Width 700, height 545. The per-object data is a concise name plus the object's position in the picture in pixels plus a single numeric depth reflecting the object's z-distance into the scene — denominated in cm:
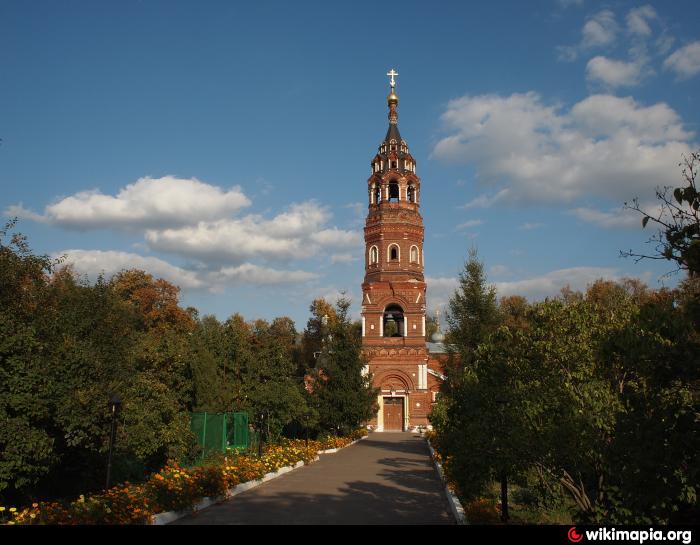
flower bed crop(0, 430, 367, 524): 933
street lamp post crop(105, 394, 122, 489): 1188
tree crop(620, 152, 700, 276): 438
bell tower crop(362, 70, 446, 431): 4144
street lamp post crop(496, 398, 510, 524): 862
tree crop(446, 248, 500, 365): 2586
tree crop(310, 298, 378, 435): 3036
